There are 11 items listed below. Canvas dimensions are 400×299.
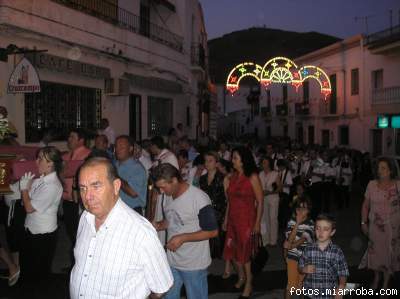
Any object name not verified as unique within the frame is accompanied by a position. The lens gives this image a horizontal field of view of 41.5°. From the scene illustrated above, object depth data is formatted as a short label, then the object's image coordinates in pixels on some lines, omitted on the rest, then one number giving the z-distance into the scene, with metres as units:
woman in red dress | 6.30
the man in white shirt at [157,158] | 6.13
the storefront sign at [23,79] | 10.04
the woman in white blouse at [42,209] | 5.52
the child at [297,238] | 5.67
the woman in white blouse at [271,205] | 9.27
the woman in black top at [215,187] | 7.21
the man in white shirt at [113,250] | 2.91
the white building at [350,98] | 27.08
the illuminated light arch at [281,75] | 22.60
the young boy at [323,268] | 4.61
